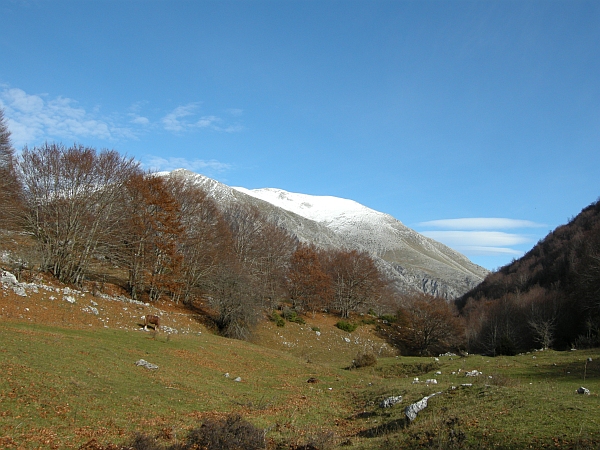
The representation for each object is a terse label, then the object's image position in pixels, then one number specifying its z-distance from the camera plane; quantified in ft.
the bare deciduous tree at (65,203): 120.57
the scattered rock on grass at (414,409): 43.31
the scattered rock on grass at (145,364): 68.60
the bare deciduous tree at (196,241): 163.73
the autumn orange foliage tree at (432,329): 203.21
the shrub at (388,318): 250.57
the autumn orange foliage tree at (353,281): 255.50
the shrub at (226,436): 35.40
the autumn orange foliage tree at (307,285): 228.63
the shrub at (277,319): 183.16
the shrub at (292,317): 197.45
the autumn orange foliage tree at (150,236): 140.97
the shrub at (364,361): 115.85
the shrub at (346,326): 213.46
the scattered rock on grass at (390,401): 55.52
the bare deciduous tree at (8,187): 113.80
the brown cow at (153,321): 108.27
